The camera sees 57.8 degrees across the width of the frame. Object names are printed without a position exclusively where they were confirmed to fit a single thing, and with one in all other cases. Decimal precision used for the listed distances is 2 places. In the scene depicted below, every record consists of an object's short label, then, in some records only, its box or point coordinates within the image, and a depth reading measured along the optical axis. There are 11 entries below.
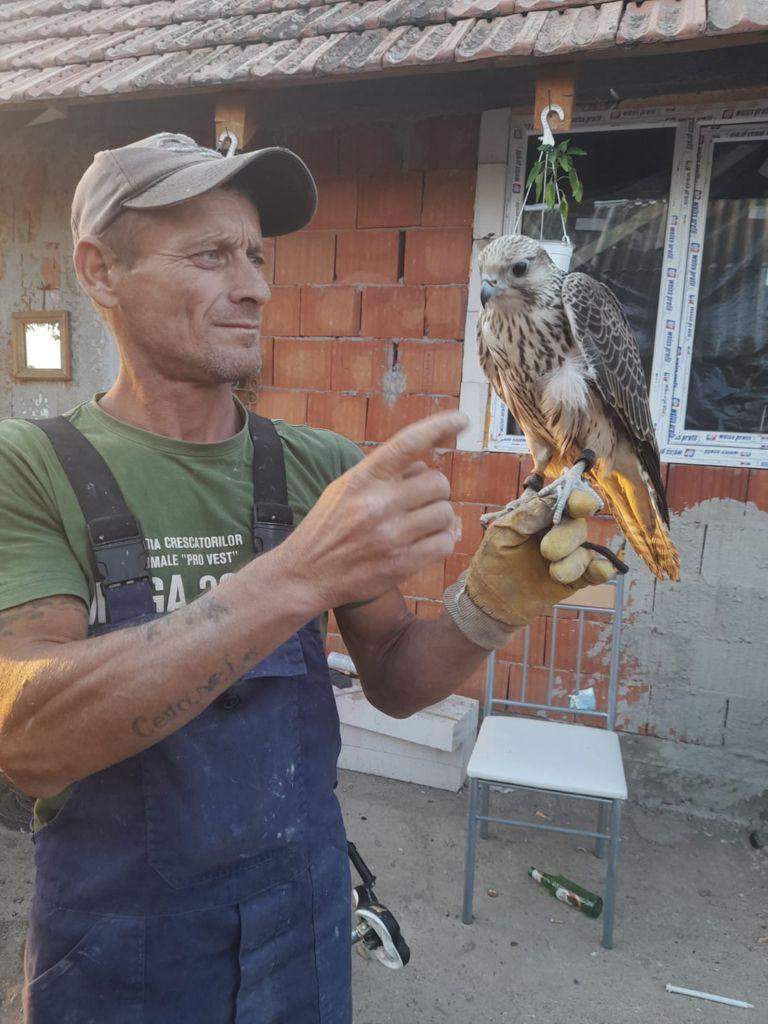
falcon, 2.09
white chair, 2.94
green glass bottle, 3.17
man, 1.05
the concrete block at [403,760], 4.00
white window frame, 3.63
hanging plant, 1.91
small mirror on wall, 4.88
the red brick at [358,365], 4.19
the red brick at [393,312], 4.08
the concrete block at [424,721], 3.87
